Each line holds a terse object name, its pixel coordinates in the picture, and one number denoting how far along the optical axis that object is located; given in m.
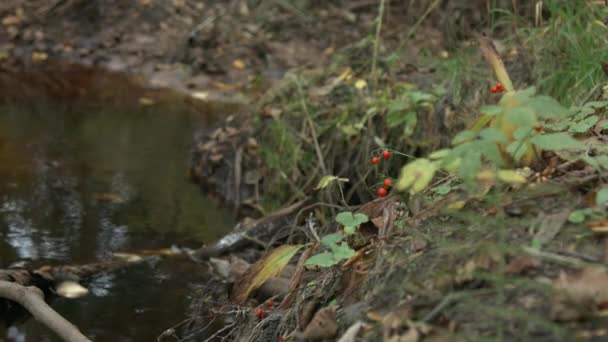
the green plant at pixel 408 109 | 3.46
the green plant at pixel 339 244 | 1.88
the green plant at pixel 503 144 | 1.57
